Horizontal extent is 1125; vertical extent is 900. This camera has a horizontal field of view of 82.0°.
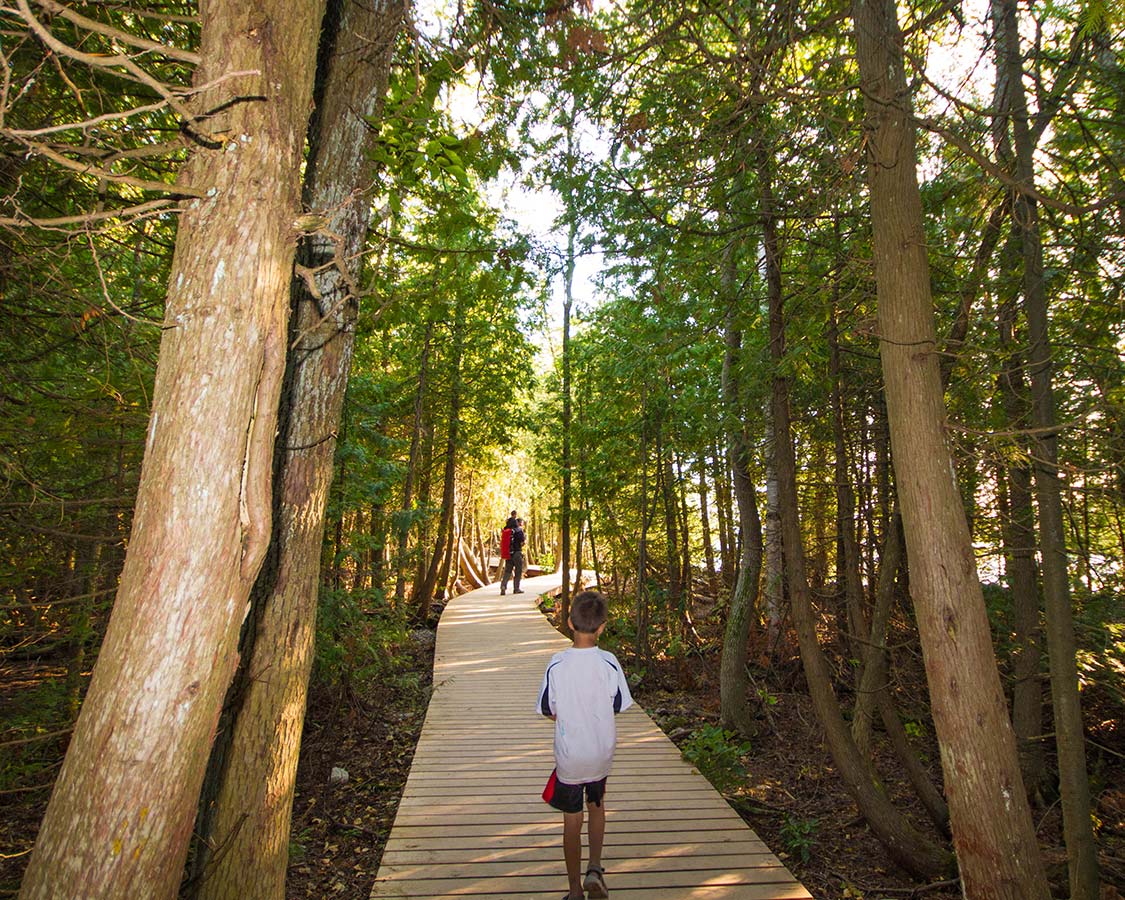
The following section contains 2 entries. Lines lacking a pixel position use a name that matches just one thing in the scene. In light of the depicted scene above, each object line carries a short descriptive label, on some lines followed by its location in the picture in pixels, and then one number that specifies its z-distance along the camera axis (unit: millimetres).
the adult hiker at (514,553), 16953
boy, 3461
